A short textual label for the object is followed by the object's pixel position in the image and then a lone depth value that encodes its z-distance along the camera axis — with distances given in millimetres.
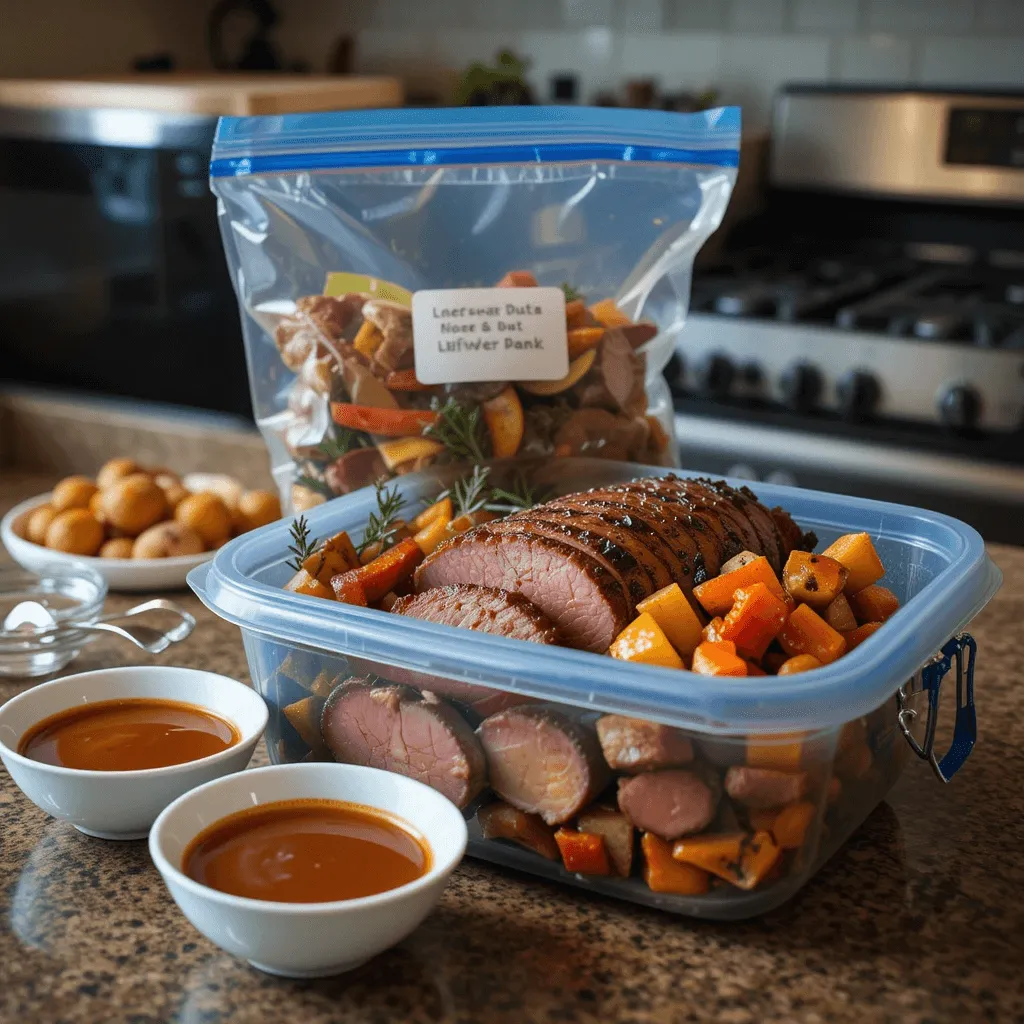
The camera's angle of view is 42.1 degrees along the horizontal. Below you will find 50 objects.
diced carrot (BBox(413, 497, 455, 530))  1093
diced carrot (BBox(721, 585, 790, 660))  822
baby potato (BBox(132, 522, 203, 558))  1369
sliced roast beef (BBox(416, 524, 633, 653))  852
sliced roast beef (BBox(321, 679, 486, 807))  812
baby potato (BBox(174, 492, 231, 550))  1396
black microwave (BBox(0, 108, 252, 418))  2094
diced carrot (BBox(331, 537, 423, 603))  951
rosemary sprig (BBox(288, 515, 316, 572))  999
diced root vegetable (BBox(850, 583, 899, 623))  929
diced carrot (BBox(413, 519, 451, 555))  1039
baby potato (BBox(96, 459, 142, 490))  1471
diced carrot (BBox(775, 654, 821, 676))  794
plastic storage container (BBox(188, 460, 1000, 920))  728
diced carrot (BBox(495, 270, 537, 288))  1243
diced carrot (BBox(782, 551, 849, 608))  888
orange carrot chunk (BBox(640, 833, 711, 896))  774
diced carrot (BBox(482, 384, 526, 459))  1221
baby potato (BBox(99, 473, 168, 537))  1397
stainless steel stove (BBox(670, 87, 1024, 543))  2055
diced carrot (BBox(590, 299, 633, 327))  1279
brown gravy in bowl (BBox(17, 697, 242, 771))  876
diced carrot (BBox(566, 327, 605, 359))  1236
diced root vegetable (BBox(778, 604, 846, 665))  838
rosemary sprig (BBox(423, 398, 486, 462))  1205
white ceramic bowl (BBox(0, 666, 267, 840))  828
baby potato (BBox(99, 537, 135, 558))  1381
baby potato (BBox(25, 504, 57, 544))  1435
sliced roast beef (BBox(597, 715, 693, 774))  744
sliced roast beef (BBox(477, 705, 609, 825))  772
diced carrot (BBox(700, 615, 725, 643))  823
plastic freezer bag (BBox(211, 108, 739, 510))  1209
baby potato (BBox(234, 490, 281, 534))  1448
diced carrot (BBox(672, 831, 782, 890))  760
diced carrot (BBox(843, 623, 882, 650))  888
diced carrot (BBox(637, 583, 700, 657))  834
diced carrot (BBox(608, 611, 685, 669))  799
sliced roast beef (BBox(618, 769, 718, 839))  750
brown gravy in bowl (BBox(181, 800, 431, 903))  732
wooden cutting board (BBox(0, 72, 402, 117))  2012
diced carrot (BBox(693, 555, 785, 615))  864
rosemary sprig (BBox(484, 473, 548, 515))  1136
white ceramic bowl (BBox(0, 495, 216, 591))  1346
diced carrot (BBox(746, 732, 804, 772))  733
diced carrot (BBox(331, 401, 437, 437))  1219
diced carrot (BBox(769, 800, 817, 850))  761
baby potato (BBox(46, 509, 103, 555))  1384
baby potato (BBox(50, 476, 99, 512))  1447
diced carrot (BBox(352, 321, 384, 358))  1227
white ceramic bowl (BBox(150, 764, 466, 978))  683
